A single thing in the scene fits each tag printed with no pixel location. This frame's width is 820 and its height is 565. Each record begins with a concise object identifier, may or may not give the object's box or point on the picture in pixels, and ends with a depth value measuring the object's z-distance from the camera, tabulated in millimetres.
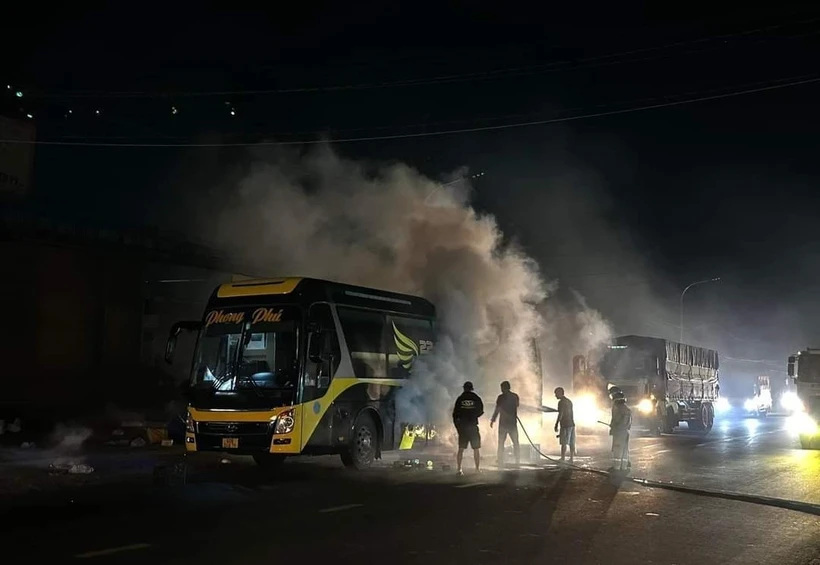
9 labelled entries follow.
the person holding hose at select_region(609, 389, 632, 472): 14656
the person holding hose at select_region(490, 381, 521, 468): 15102
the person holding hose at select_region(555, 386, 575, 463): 16172
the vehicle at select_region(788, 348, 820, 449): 22047
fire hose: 10578
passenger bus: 12219
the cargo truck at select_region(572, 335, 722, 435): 27672
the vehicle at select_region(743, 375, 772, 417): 58722
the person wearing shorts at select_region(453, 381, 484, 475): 13969
